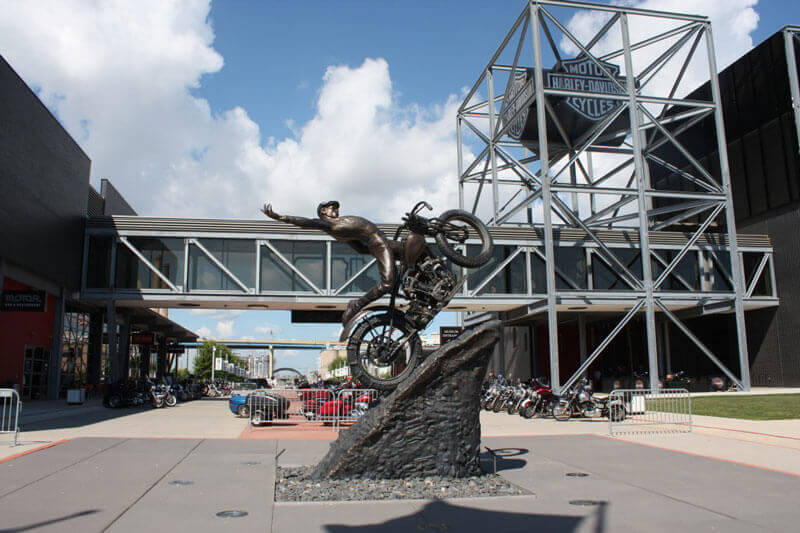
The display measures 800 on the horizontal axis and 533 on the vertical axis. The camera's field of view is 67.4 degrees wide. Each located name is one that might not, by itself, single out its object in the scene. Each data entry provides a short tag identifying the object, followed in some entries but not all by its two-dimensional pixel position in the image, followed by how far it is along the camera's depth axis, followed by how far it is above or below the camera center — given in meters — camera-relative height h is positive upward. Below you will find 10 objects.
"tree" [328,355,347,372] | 120.66 -0.27
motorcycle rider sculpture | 9.45 +1.94
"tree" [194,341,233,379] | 84.88 +0.60
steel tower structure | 25.22 +10.44
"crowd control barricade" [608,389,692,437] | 15.62 -1.79
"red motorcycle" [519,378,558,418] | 19.06 -1.43
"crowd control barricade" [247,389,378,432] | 17.05 -1.26
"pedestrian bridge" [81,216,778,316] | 27.02 +4.26
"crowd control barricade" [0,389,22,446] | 11.67 -1.41
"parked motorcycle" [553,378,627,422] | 18.41 -1.46
